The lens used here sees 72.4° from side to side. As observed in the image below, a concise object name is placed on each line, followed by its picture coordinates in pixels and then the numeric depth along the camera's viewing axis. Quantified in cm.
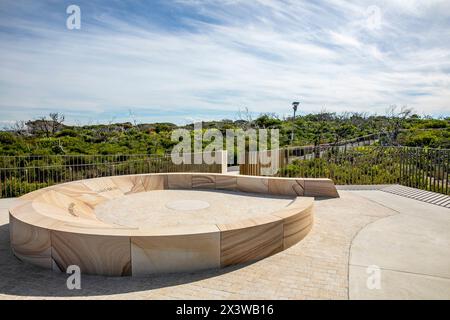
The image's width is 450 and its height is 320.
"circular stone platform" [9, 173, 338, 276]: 429
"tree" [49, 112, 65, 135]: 2873
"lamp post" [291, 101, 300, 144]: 1686
